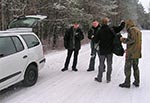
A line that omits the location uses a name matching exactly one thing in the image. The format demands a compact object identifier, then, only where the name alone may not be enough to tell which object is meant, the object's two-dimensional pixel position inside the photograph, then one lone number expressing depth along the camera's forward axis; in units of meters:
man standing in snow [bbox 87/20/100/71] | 9.71
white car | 6.54
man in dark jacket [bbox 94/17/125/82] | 8.01
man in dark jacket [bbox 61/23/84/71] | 9.86
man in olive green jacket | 7.34
